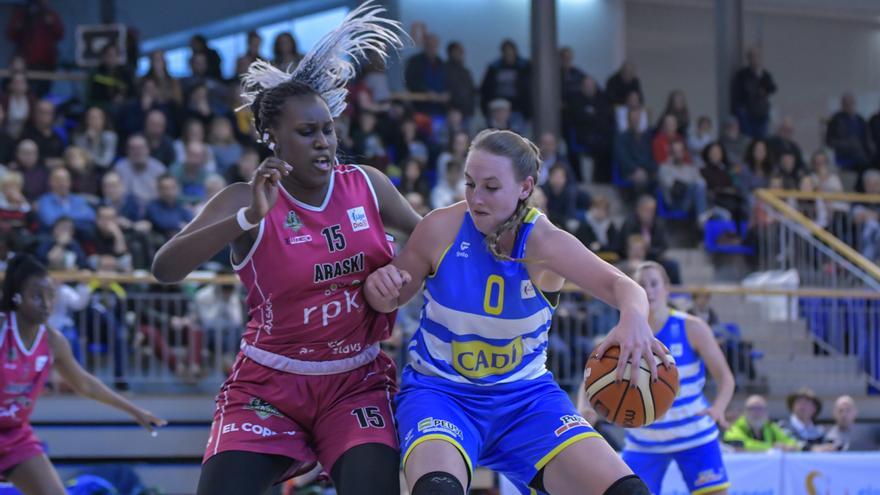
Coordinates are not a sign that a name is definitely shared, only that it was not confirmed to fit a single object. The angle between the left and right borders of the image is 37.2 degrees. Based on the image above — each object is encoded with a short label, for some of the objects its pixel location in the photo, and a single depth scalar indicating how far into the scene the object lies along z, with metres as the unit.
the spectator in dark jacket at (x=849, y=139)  17.53
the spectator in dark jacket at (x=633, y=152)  15.58
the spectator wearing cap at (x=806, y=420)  11.88
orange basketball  4.80
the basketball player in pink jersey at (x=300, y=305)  4.95
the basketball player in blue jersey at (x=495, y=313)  4.93
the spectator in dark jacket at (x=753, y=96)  17.03
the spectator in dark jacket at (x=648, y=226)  13.36
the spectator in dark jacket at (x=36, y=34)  15.60
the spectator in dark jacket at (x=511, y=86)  15.89
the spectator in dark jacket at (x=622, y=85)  16.70
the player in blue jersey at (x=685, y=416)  7.96
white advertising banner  9.80
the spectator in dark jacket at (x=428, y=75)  15.65
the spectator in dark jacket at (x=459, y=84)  15.69
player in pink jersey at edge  6.95
